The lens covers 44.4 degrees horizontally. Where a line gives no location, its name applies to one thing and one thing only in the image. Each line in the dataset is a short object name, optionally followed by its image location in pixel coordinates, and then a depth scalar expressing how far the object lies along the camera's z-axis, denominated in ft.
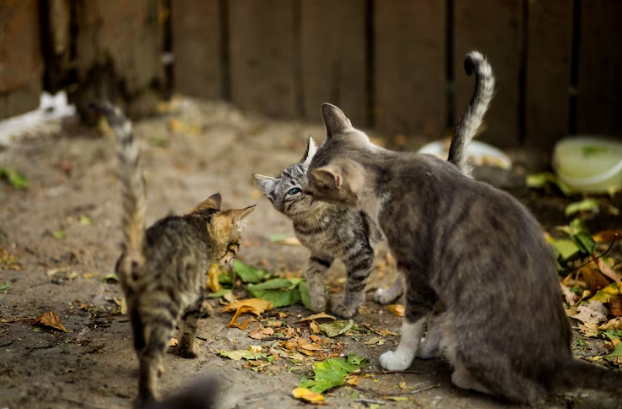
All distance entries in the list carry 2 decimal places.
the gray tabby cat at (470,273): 12.62
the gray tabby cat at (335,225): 15.90
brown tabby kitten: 11.94
